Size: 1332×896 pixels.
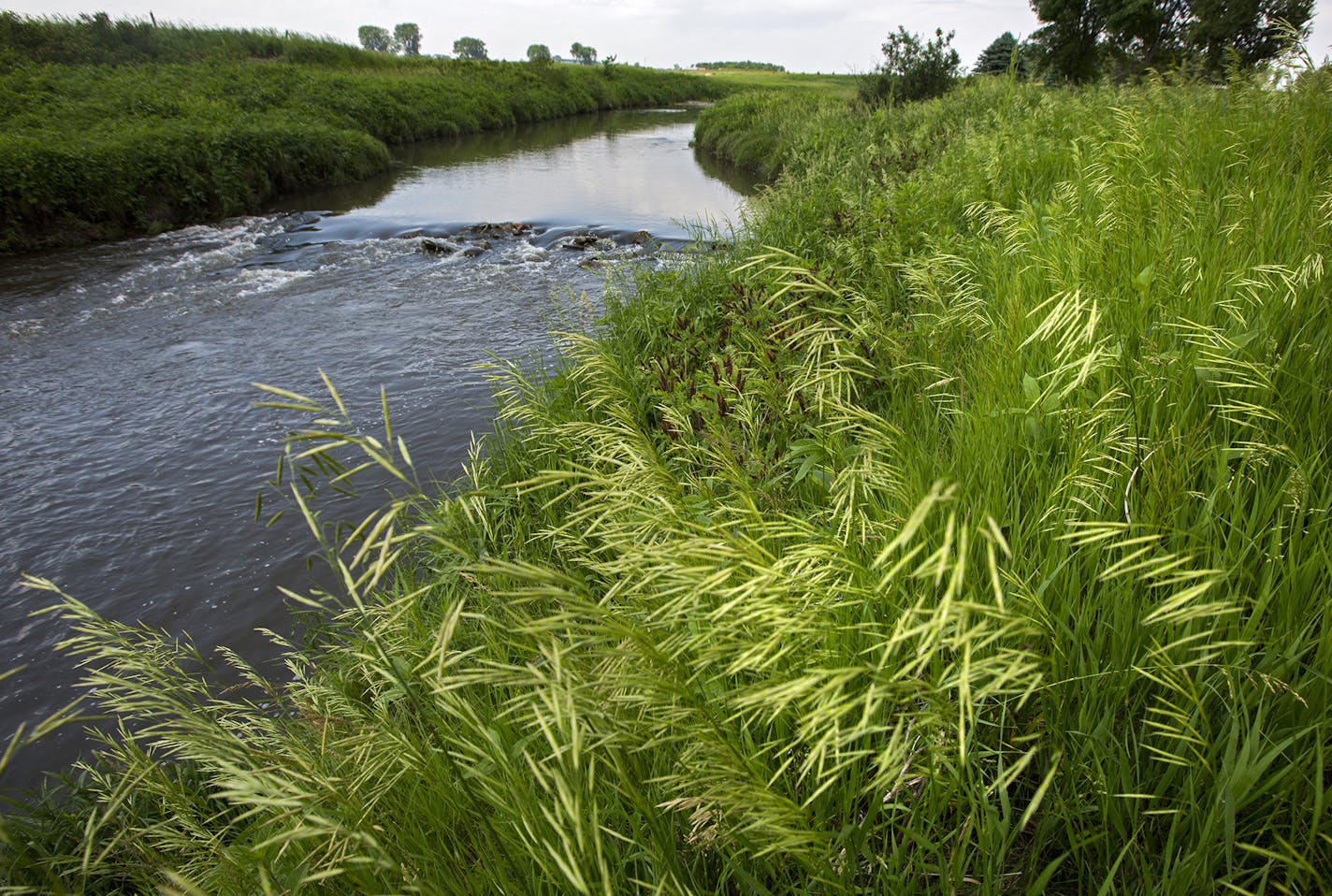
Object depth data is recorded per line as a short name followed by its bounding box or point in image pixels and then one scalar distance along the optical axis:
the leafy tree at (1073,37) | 24.11
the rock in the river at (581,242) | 11.78
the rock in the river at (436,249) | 11.58
